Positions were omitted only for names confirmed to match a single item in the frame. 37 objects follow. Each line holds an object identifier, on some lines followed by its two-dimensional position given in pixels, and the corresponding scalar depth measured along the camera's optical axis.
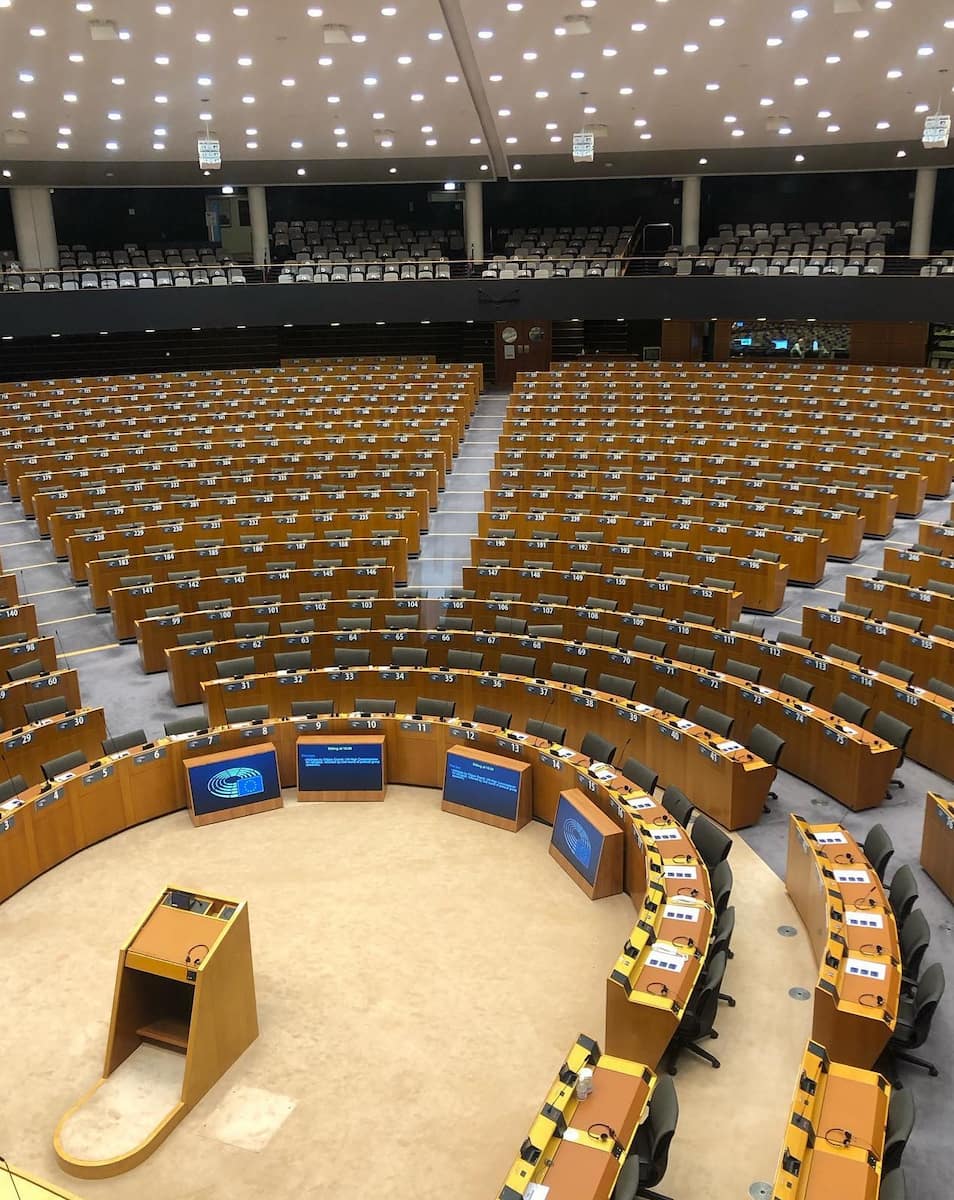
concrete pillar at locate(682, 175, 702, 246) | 23.84
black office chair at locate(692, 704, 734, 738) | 9.66
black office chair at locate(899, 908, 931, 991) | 6.32
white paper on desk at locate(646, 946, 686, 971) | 6.22
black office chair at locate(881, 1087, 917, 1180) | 4.70
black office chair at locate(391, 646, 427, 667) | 11.74
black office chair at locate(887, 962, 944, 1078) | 5.75
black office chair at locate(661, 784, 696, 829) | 8.28
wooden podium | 5.96
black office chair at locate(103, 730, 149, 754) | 9.77
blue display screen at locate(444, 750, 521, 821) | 9.29
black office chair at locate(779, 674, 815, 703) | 10.07
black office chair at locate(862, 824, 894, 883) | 7.34
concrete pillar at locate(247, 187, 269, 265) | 23.98
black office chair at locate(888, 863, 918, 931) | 6.74
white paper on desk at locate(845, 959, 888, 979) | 5.92
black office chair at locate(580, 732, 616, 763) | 9.36
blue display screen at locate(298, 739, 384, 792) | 9.89
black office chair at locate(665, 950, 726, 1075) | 6.18
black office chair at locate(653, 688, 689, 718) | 10.16
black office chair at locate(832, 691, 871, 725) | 9.61
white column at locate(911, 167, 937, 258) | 22.03
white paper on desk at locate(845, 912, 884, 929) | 6.37
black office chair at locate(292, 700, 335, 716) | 10.55
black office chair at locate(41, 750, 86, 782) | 9.20
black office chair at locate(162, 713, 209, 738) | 10.07
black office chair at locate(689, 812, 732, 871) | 7.58
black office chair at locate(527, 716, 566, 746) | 9.80
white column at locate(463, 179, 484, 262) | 23.98
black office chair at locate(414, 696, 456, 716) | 10.38
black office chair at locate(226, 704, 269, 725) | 10.49
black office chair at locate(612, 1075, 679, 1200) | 4.97
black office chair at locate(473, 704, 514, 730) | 10.19
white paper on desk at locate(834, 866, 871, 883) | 6.86
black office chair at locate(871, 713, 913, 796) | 9.17
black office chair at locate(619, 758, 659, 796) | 8.75
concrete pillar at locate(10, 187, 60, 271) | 22.92
